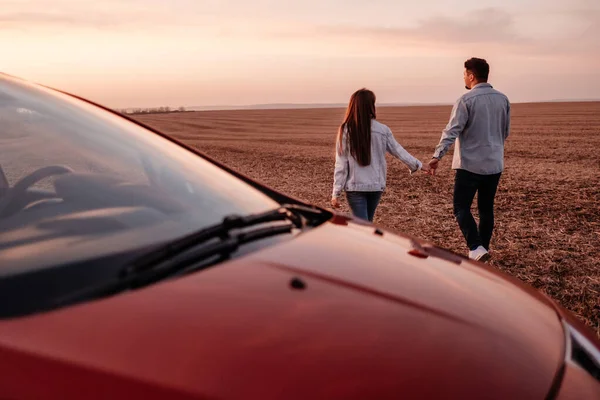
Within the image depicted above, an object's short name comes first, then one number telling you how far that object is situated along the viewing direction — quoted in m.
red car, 1.19
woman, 5.62
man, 6.03
